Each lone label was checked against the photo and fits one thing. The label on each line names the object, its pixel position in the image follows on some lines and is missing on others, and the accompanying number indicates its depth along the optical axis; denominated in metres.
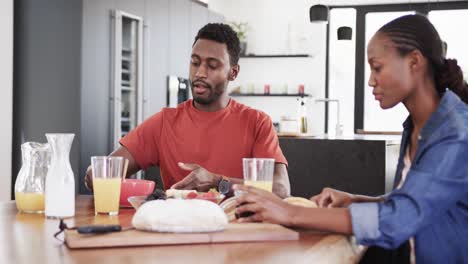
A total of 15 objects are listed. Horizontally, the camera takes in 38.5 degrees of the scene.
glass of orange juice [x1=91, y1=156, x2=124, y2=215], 1.71
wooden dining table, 1.15
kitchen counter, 4.29
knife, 1.27
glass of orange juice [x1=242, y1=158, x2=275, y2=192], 1.72
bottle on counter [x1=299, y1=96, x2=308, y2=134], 5.72
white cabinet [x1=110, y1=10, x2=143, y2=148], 5.11
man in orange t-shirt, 2.49
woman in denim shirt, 1.36
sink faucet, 5.46
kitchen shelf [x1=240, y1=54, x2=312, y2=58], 7.94
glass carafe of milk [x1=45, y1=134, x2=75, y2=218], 1.64
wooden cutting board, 1.24
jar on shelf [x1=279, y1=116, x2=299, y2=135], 5.03
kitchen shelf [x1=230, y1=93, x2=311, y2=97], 7.87
